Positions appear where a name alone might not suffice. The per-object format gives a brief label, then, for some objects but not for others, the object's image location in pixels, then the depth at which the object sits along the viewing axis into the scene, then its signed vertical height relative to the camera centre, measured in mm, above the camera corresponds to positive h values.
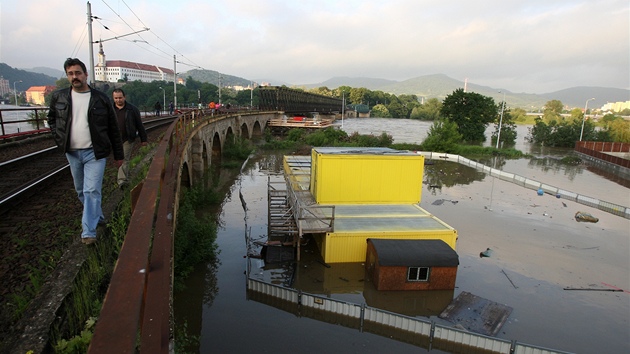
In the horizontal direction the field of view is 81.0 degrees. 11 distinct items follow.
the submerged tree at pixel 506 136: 59644 -2578
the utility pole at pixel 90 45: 15342 +2335
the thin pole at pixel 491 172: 22128 -4804
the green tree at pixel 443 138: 44938 -2530
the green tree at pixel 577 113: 81631 +2612
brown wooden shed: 11453 -4619
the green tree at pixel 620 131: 54969 -823
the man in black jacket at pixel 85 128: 3912 -294
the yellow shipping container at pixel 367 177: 15070 -2578
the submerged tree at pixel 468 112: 56156 +1065
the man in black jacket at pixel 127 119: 6461 -288
